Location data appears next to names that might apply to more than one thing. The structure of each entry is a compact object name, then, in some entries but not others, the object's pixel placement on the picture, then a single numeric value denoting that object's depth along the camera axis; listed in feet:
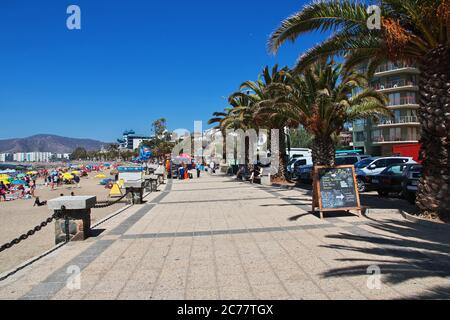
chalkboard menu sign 29.25
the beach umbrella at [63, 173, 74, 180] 125.59
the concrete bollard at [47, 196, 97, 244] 23.07
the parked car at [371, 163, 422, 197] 44.39
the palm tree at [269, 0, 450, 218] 25.94
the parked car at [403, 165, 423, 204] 35.35
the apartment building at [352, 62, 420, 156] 149.79
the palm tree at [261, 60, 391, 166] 44.96
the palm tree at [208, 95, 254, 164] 87.86
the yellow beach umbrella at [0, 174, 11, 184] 104.42
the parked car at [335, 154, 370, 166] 65.73
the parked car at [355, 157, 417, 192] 51.42
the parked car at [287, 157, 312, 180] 79.30
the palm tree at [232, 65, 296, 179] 69.74
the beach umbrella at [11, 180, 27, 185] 117.70
